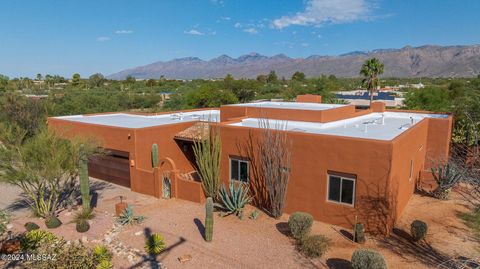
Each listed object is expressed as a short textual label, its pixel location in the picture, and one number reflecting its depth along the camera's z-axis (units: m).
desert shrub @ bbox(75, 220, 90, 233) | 12.87
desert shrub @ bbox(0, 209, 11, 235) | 10.42
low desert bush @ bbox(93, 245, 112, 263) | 10.56
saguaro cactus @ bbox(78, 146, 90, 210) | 13.97
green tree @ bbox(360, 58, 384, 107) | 36.28
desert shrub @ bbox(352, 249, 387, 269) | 9.41
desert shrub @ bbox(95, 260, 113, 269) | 10.18
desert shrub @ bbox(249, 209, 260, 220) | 14.09
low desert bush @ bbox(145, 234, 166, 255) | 11.35
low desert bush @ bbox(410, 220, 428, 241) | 11.89
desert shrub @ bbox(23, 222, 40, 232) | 12.88
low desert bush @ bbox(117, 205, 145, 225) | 13.59
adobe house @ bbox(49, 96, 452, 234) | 12.47
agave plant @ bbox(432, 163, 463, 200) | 16.03
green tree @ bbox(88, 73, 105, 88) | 96.00
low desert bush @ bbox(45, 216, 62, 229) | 13.11
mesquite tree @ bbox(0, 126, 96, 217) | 13.26
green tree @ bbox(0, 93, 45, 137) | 30.68
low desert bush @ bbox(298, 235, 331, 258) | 11.04
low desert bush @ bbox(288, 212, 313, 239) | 12.04
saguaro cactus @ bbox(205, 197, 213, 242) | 11.55
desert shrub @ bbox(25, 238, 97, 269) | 8.71
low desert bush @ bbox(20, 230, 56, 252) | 11.48
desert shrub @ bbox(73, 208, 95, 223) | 13.83
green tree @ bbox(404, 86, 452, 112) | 32.84
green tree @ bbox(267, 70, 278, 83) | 105.94
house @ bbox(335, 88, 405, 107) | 43.05
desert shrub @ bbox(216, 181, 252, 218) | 14.23
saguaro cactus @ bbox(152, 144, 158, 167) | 16.61
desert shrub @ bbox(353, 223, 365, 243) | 11.94
